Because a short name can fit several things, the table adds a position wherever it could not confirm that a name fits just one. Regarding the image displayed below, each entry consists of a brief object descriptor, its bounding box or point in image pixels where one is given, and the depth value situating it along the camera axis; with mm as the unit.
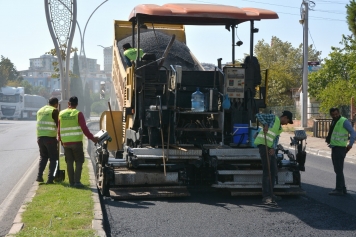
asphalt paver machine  9766
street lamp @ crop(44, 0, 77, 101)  16047
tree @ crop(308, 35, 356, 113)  28842
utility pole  31031
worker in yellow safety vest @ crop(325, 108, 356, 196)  10523
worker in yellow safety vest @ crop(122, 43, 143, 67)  10901
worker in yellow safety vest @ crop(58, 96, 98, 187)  10664
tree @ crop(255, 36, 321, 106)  52800
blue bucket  10547
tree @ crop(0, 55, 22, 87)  94550
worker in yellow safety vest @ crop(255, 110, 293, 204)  9258
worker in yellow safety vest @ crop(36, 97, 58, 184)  11203
